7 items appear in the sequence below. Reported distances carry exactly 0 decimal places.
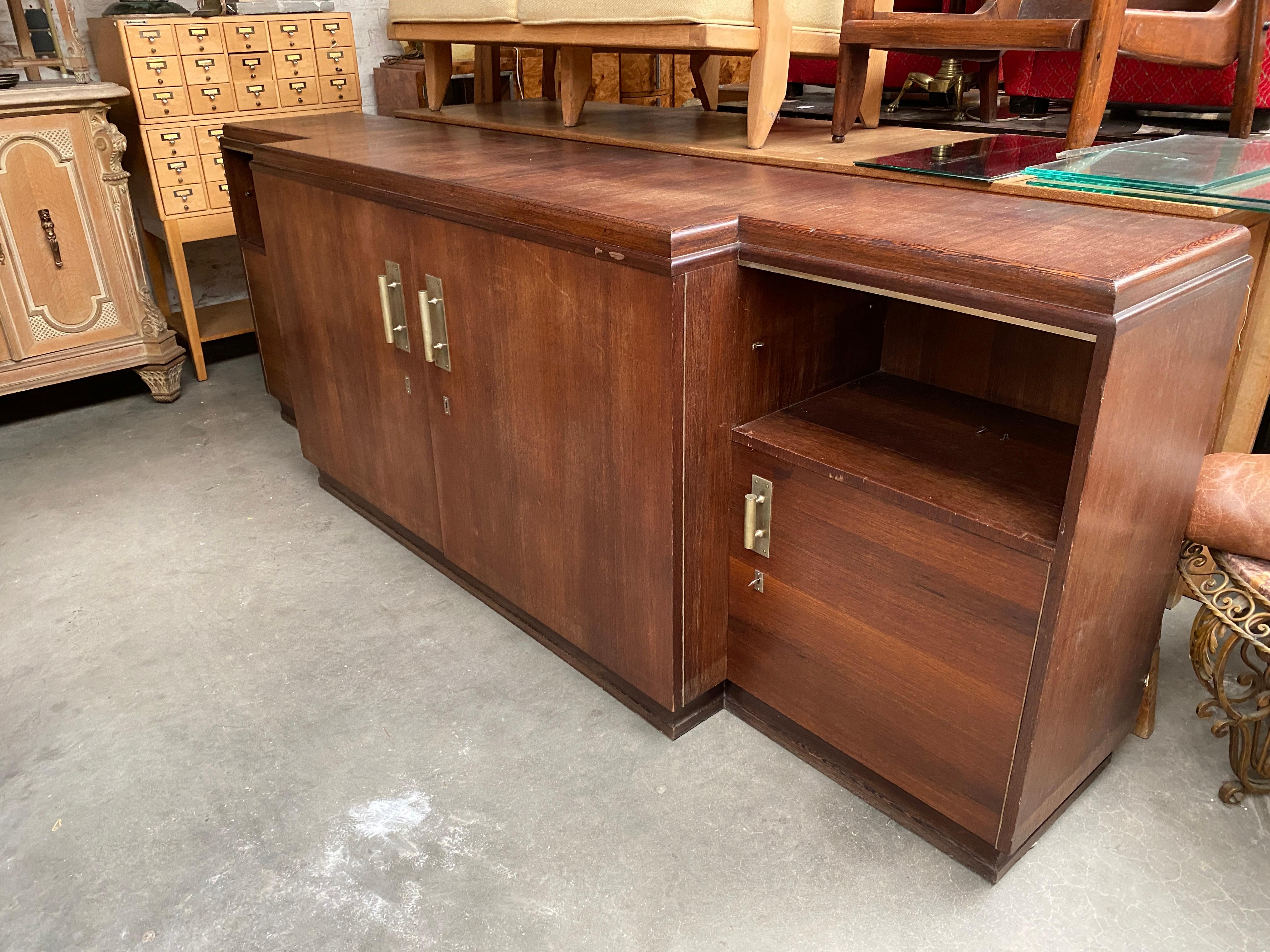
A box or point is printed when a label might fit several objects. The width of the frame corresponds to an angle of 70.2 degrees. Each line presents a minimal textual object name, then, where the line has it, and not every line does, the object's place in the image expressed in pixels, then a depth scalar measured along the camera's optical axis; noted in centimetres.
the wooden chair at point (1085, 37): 138
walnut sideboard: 103
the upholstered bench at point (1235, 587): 119
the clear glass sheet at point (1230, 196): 109
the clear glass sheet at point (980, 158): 137
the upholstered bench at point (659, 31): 161
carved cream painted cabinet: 251
